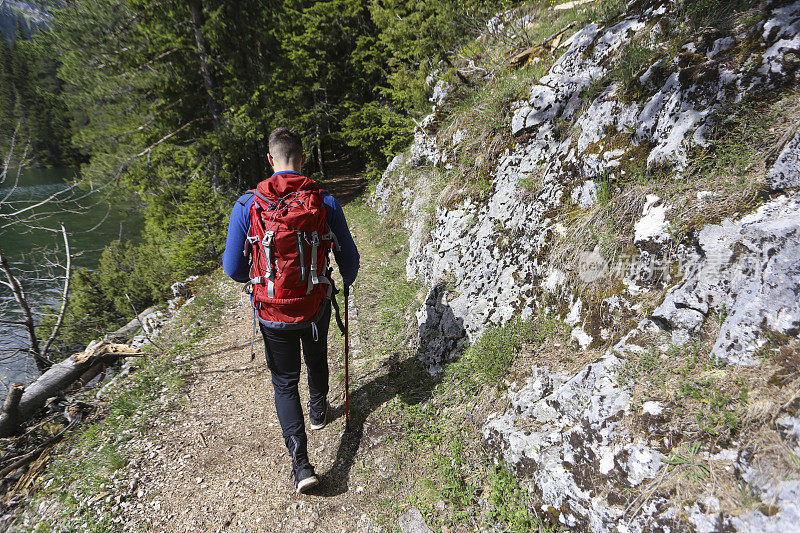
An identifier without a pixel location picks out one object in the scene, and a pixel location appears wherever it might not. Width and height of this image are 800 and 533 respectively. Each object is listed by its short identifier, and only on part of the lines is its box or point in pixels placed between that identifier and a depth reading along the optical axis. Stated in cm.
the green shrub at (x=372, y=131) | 1351
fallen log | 435
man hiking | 260
